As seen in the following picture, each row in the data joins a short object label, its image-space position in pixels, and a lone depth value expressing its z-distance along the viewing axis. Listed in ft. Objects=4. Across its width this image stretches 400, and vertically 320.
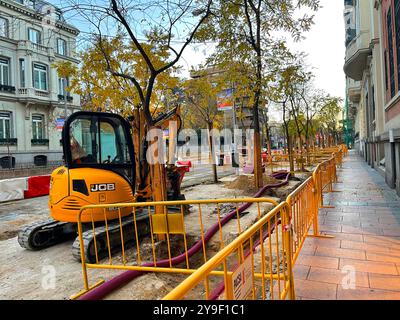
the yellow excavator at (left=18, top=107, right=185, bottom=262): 20.45
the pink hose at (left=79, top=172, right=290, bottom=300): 14.32
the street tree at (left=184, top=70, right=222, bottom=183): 44.04
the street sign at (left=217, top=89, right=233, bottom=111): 54.55
